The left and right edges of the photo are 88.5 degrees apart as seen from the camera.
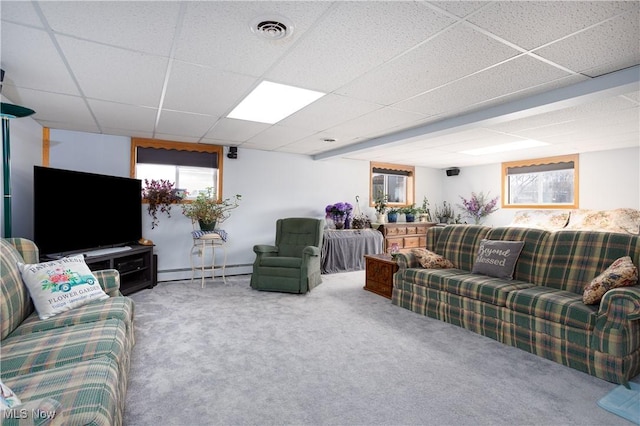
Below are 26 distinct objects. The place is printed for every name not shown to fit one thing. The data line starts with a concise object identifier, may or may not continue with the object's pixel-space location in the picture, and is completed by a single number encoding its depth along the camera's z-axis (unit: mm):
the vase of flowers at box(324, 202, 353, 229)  6359
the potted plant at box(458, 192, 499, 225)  7094
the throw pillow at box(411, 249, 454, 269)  3883
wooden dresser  6723
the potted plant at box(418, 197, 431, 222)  7580
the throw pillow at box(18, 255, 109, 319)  2162
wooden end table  4285
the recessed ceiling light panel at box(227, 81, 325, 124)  2926
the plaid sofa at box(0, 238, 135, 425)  1239
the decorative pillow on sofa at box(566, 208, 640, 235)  4883
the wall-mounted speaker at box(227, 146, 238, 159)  5604
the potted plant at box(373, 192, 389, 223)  6922
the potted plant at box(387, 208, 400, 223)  7054
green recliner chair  4449
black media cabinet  3904
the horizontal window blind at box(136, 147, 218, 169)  5129
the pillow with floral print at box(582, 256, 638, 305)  2420
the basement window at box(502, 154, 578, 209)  6000
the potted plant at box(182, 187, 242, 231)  4945
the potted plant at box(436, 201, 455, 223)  7942
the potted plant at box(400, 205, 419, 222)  7250
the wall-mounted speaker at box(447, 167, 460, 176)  7863
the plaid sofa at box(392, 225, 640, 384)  2262
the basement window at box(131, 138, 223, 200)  5105
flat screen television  3295
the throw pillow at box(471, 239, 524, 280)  3355
